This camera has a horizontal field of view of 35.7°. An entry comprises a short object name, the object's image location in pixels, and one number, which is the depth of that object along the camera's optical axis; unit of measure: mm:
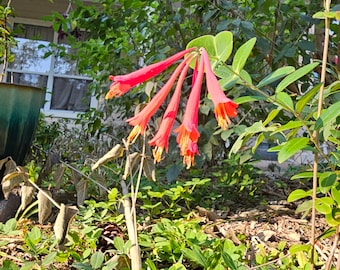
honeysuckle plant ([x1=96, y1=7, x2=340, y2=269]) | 225
